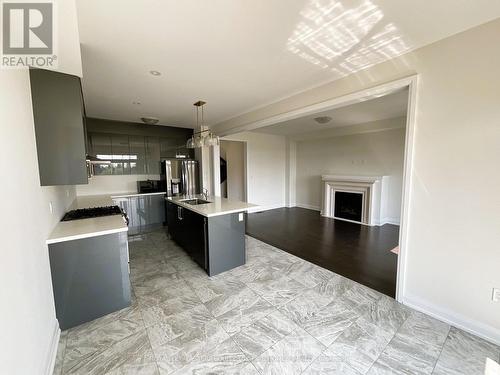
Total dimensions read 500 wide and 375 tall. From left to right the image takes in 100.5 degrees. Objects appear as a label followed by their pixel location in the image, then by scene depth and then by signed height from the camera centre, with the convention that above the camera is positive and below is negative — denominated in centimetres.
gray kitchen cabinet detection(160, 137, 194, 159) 529 +58
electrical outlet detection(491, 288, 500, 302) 168 -103
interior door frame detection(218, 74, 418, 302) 201 +27
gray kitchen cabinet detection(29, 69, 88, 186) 184 +41
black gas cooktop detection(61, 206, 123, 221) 264 -57
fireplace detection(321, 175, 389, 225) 506 -76
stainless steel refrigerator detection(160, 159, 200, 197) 500 -14
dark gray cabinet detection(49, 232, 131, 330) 189 -102
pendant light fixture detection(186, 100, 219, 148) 317 +48
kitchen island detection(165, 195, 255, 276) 278 -90
